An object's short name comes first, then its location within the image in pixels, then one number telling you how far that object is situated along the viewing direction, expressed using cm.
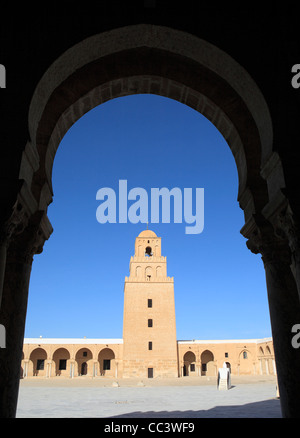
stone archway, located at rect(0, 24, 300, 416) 350
